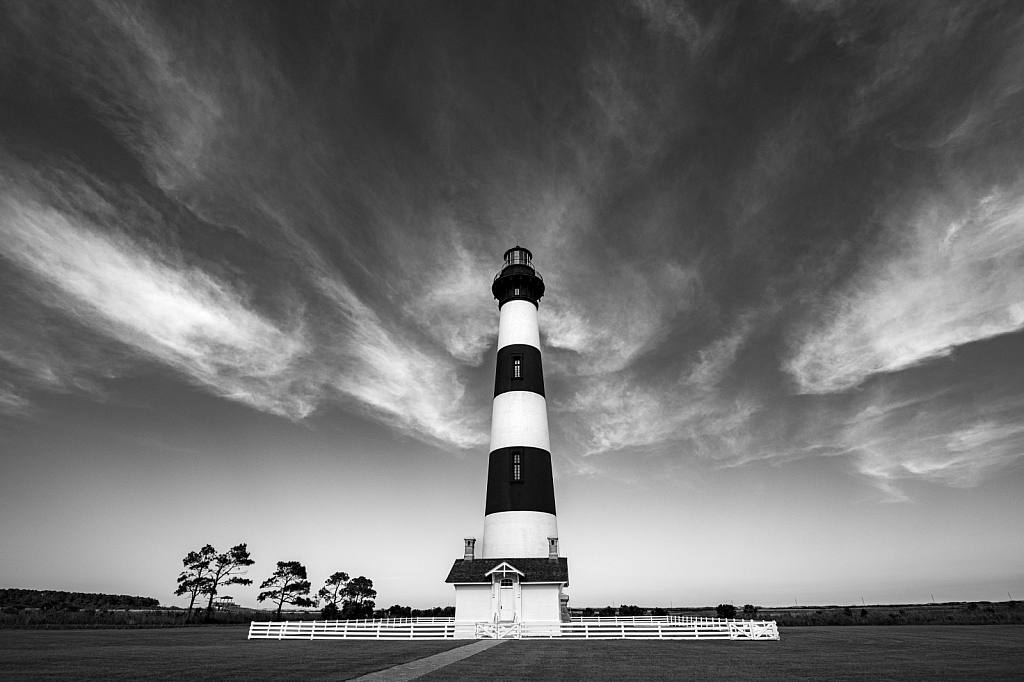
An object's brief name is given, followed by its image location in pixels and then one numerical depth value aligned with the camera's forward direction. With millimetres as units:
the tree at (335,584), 66438
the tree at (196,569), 60500
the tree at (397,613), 54672
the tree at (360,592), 65062
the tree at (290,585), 63344
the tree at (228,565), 61125
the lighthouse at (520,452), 30766
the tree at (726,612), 61688
